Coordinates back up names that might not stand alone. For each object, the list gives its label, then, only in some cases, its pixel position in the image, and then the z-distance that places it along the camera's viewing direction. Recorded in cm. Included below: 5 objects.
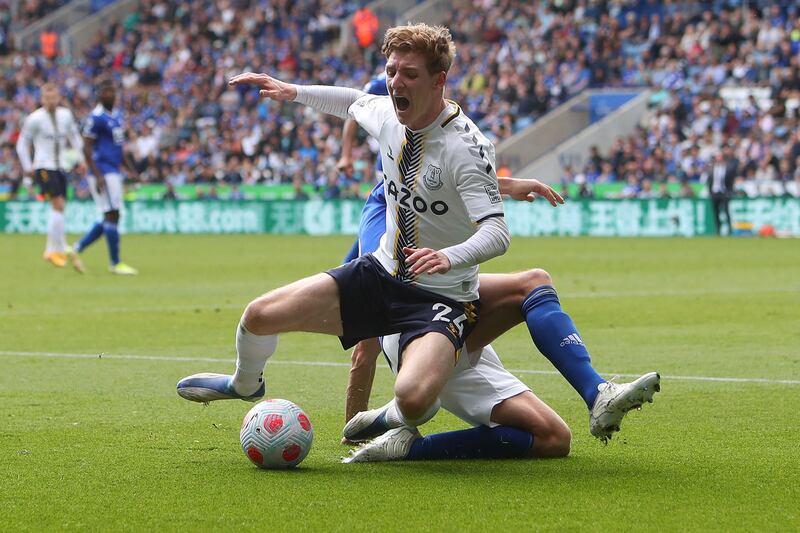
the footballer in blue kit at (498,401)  1155
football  1112
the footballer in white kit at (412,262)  1131
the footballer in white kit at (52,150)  3875
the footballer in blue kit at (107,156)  3578
